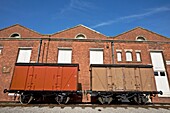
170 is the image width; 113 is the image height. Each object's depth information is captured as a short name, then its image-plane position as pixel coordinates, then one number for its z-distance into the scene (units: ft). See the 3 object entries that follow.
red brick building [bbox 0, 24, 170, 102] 47.52
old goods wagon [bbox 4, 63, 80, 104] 32.91
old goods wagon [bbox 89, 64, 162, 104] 33.76
